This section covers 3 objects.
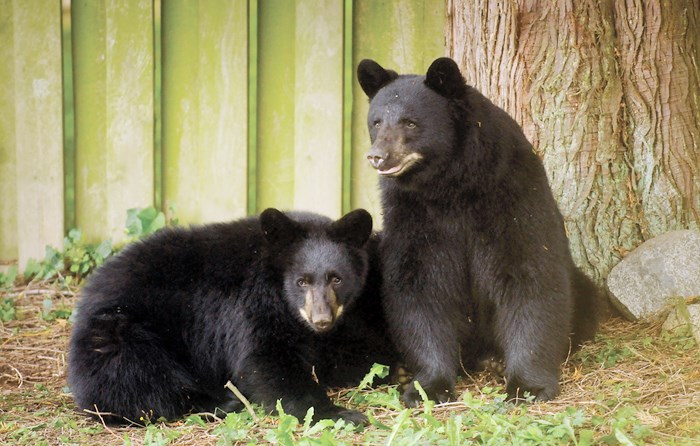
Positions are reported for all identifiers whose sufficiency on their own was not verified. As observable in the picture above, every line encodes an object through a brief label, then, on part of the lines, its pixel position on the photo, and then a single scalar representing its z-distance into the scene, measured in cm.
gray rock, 1164
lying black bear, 1009
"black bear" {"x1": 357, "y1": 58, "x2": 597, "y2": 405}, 1009
